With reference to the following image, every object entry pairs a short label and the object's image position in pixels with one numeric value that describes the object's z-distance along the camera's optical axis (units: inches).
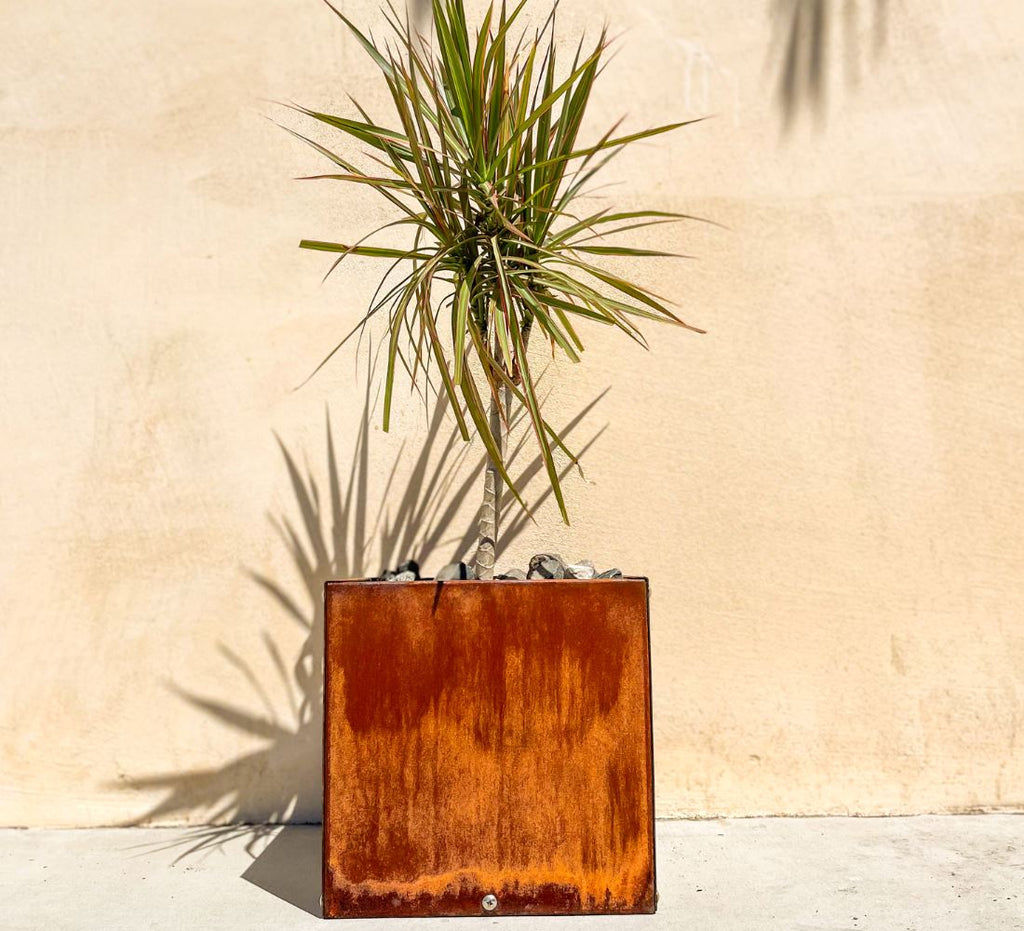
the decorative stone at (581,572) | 94.7
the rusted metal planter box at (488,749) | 86.1
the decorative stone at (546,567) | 93.6
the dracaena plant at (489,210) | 85.9
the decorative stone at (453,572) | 92.4
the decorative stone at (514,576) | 89.3
